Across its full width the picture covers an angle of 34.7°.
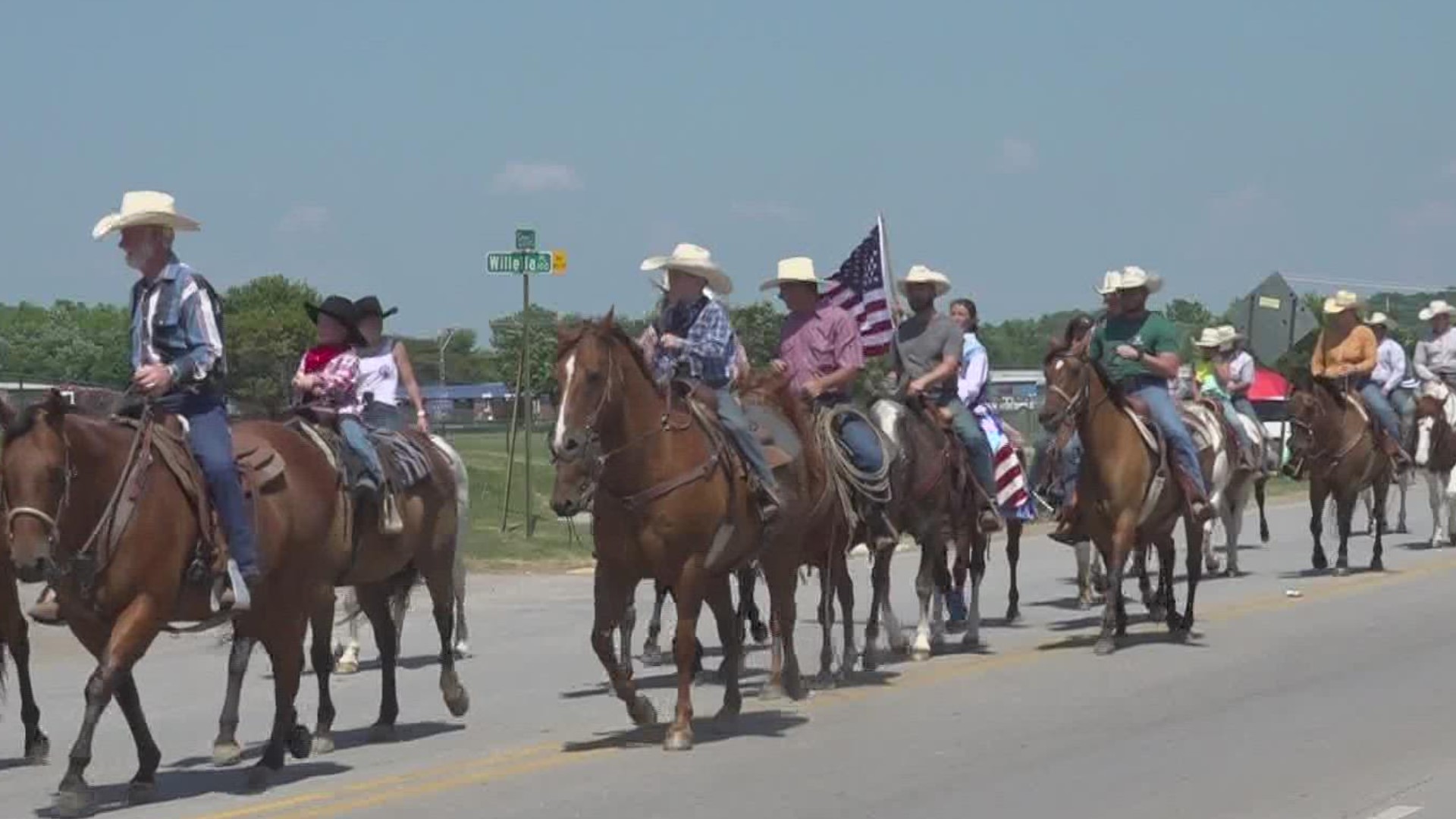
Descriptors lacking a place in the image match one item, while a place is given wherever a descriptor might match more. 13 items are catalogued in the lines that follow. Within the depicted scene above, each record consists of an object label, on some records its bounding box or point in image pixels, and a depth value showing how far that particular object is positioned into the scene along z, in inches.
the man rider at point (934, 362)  693.9
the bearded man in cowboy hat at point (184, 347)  458.9
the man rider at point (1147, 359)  703.7
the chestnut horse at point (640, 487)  496.4
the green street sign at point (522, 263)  1037.2
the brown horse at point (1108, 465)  682.8
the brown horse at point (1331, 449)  968.9
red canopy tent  2113.3
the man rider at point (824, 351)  637.3
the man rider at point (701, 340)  535.5
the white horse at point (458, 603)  614.5
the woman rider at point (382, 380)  642.2
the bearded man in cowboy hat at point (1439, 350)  1148.5
